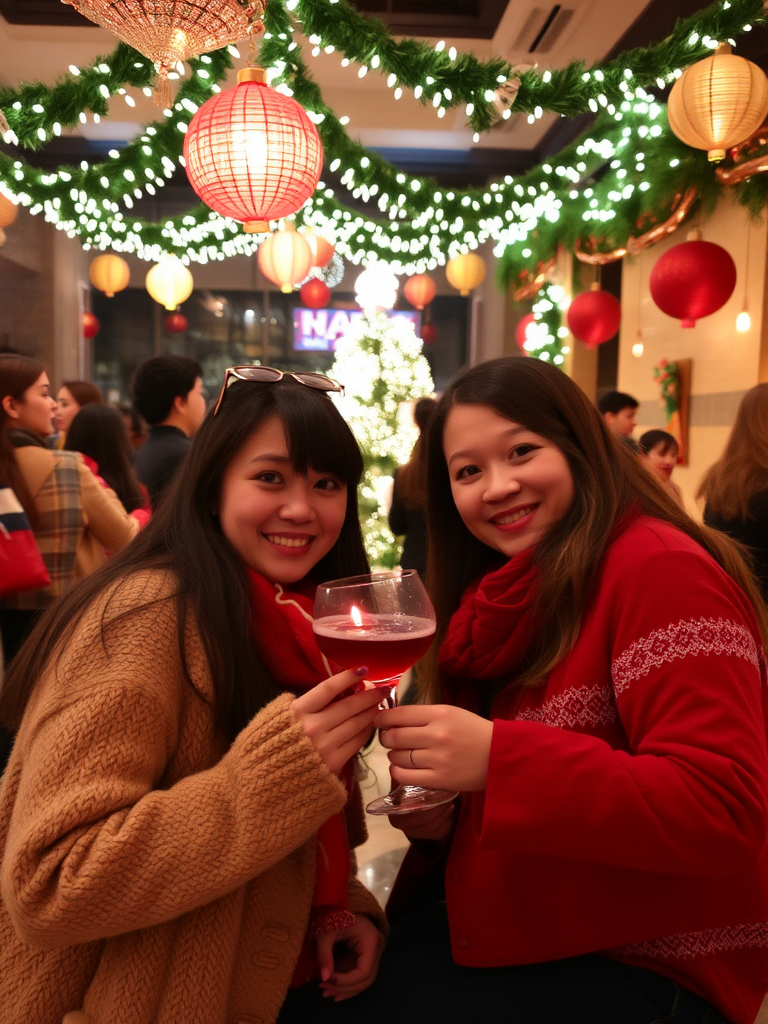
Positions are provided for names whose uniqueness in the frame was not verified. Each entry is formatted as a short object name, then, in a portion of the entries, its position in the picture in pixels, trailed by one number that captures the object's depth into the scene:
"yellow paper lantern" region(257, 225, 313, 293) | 5.78
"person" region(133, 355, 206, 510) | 3.64
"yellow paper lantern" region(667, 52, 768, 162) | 3.41
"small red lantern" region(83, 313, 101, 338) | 9.65
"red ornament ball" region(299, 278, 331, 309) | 8.60
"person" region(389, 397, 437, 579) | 3.85
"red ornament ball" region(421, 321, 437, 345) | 10.86
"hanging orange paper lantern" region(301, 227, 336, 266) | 6.23
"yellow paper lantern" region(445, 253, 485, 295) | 7.11
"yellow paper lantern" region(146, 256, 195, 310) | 6.82
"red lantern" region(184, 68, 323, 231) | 3.21
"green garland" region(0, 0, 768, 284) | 3.84
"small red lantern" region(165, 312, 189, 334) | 10.25
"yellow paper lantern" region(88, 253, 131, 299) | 7.43
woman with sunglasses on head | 0.98
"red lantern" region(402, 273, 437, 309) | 7.96
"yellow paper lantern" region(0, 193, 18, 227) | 4.97
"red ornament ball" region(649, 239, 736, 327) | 4.36
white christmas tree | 6.41
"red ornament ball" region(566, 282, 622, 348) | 5.95
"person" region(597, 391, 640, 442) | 5.58
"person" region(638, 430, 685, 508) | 4.92
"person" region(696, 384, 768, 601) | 2.91
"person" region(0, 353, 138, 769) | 2.93
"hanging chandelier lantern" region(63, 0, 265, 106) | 2.62
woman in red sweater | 0.99
